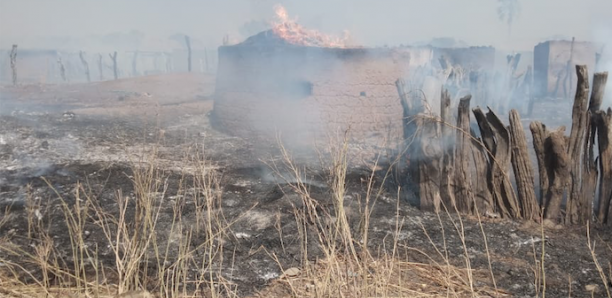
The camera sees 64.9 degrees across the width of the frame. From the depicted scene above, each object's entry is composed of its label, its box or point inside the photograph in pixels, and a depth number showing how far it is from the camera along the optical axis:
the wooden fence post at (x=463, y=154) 4.83
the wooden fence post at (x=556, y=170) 4.50
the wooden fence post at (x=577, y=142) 4.42
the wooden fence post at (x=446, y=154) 4.92
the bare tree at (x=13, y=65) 21.15
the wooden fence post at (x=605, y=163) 4.41
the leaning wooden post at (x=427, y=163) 5.07
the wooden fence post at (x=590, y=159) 4.39
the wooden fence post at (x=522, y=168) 4.64
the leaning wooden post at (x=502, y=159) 4.67
